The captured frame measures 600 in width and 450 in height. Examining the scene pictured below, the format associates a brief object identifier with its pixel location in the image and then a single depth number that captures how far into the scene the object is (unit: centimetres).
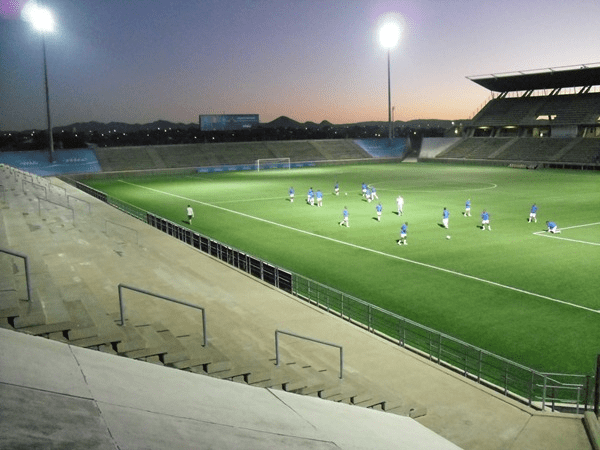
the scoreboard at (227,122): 8912
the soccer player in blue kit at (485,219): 2858
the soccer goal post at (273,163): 8196
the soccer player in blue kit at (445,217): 2888
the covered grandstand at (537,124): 7169
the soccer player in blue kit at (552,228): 2733
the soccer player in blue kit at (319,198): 3866
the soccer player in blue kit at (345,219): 3045
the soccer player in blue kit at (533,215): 2991
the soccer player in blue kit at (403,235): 2546
